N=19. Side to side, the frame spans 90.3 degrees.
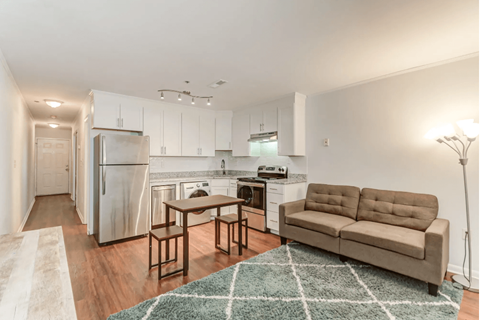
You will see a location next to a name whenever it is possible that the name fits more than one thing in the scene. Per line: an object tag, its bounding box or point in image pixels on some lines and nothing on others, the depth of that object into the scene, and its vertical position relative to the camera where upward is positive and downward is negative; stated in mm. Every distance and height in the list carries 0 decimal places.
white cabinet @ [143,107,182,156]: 4496 +602
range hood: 4450 +466
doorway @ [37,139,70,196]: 8086 -171
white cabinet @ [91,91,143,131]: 3865 +833
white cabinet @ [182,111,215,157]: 5008 +581
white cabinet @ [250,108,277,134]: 4484 +790
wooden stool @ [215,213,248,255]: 3244 -837
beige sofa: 2295 -793
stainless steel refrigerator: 3648 -407
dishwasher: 4359 -757
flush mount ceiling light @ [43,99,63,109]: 4352 +1080
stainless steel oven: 4215 -758
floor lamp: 2377 +233
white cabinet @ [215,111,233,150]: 5441 +660
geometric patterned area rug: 2012 -1281
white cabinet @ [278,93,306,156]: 4152 +584
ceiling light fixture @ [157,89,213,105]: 3702 +1116
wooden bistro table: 2662 -529
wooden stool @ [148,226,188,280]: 2574 -817
